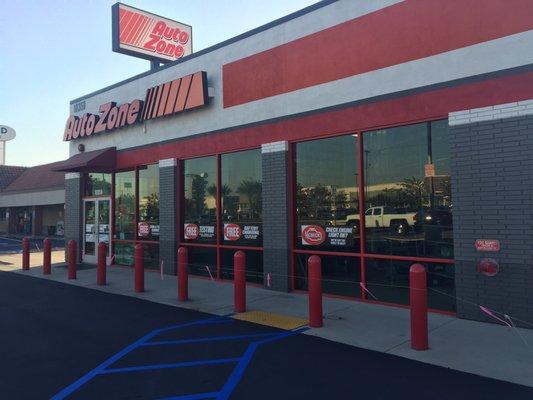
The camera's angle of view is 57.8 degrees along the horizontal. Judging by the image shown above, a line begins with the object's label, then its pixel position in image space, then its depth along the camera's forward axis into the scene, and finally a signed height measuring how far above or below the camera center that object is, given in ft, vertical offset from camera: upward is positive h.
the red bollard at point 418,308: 21.06 -4.05
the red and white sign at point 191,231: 43.45 -1.00
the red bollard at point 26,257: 51.70 -3.68
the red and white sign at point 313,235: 34.06 -1.21
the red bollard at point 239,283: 28.99 -3.85
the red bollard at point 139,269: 36.50 -3.67
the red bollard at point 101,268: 39.93 -3.89
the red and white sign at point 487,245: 25.45 -1.59
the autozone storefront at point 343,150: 26.23 +4.84
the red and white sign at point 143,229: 48.67 -0.83
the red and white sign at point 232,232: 39.83 -1.05
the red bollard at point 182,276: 32.52 -3.85
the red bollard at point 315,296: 25.18 -4.07
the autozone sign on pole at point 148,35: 54.29 +22.02
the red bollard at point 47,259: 47.70 -3.63
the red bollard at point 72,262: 43.35 -3.63
